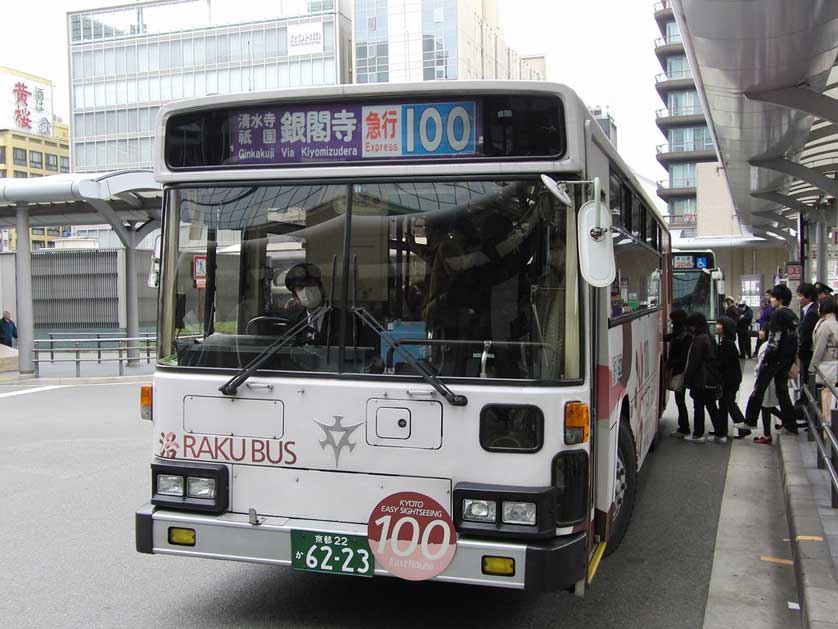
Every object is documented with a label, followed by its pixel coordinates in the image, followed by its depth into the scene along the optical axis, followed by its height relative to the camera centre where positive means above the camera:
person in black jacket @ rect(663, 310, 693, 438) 10.89 -0.70
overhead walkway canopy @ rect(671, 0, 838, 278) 7.86 +2.53
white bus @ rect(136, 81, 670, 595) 4.14 -0.18
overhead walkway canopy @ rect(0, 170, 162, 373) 18.84 +2.20
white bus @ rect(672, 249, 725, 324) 21.39 +0.30
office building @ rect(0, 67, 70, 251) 102.12 +21.34
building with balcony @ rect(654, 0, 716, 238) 79.38 +15.67
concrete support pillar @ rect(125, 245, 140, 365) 22.11 +0.01
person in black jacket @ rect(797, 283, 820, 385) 9.88 -0.32
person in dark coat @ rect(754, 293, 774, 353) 18.18 -0.34
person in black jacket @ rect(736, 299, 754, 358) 23.19 -0.91
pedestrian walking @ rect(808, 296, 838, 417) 8.34 -0.56
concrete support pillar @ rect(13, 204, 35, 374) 20.14 +0.61
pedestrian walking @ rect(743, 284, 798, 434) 9.78 -0.62
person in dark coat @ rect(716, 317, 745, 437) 10.34 -0.88
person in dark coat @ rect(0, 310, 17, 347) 24.02 -0.79
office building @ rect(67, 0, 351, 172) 74.88 +21.64
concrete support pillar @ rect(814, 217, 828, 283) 25.36 +1.37
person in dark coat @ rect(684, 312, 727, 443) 10.04 -0.80
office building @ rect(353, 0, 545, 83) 76.25 +22.87
